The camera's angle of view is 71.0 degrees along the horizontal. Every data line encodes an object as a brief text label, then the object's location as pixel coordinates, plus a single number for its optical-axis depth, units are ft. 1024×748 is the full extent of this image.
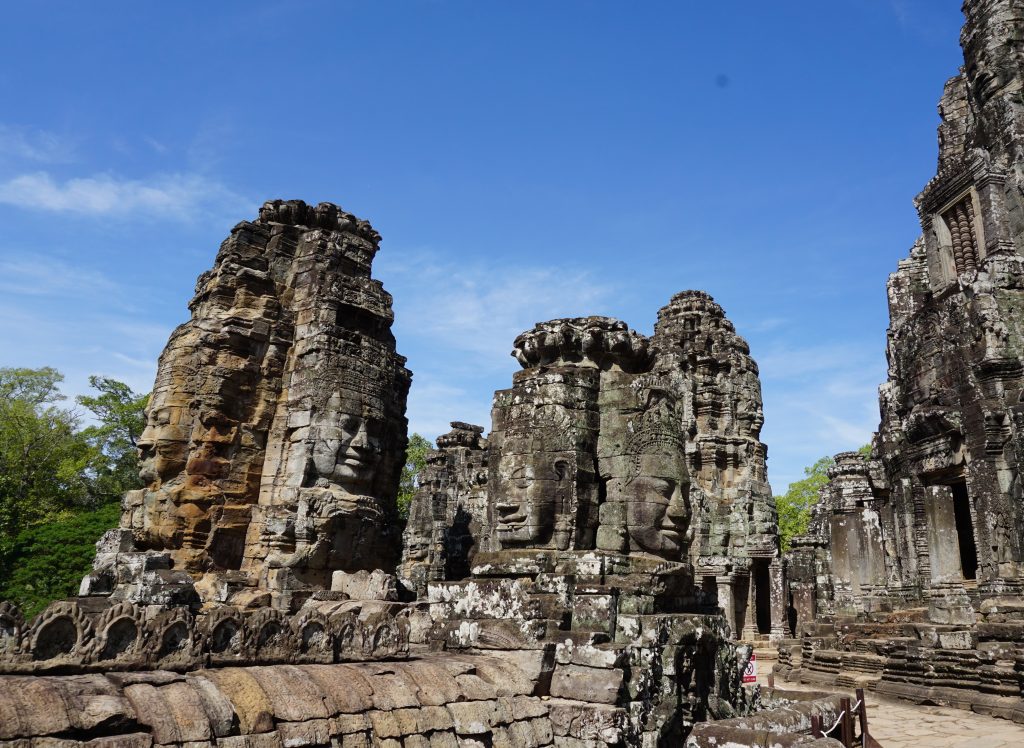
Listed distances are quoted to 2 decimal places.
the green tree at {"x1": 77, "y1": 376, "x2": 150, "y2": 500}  99.50
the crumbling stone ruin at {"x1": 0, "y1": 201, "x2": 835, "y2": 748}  11.16
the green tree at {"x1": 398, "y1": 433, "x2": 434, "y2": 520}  137.49
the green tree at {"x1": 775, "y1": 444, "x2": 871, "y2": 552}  146.00
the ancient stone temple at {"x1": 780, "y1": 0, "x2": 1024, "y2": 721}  46.98
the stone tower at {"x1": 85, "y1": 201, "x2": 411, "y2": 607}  34.30
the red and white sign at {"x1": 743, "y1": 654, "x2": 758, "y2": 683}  31.32
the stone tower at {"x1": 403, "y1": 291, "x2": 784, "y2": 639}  21.09
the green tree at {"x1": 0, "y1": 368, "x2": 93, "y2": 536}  91.81
